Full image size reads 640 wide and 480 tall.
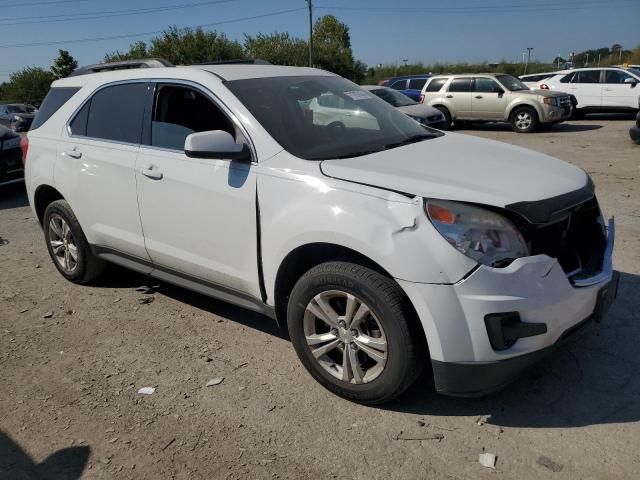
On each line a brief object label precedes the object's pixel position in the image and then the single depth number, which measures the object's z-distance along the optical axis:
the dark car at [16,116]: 24.75
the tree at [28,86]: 54.16
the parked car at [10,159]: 9.45
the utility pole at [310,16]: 45.41
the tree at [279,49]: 50.66
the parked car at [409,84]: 19.16
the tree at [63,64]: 57.22
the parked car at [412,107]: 13.21
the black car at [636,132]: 11.49
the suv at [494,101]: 15.40
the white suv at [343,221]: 2.59
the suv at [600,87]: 16.50
